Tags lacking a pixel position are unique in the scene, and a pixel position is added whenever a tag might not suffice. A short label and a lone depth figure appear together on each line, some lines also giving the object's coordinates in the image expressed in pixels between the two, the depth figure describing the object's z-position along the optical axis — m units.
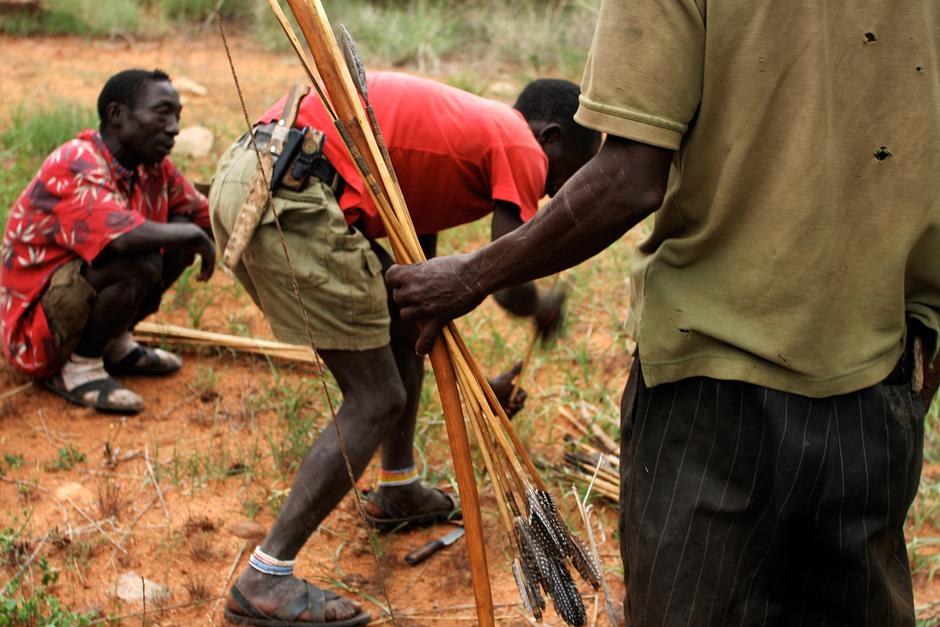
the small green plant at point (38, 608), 2.63
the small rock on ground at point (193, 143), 6.23
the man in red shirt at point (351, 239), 2.67
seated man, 3.85
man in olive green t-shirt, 1.63
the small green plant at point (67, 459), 3.58
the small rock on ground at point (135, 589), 2.93
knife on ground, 3.21
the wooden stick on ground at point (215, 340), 4.34
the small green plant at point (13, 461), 3.54
